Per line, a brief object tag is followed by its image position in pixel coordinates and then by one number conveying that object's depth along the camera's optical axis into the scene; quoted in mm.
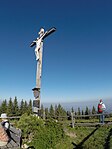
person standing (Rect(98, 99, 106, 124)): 7536
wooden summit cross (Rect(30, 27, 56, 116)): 5792
